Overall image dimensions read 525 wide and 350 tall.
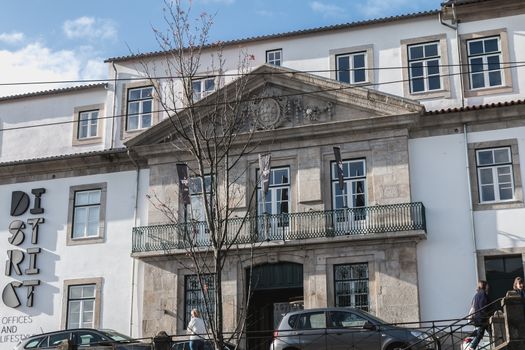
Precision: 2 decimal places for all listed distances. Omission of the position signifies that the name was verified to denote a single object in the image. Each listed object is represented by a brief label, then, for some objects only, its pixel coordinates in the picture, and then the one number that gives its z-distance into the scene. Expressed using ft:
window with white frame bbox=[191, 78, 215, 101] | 83.86
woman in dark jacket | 49.76
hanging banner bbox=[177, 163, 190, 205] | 75.41
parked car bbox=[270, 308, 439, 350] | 53.93
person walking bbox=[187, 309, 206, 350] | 57.27
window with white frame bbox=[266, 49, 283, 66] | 84.96
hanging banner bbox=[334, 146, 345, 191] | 74.95
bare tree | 44.62
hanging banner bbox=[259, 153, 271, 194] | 73.87
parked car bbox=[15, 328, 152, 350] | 61.57
